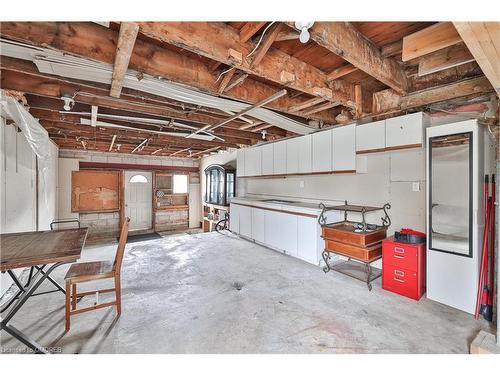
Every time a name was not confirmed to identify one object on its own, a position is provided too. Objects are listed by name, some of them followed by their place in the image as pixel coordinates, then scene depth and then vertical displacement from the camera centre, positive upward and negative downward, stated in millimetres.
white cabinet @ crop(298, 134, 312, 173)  4148 +630
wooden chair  2111 -861
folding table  1648 -525
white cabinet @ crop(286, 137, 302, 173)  4418 +651
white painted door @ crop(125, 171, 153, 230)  7855 -414
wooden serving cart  2943 -733
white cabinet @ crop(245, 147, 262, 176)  5434 +648
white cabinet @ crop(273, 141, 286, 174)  4727 +644
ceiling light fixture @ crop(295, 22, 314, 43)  1390 +1002
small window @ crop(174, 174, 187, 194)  8828 +123
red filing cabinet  2646 -980
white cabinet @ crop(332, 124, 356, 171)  3434 +614
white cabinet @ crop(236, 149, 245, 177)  6000 +665
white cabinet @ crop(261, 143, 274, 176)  5059 +635
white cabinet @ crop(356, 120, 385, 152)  3074 +720
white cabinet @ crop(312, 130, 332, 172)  3779 +624
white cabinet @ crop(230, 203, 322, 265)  3760 -843
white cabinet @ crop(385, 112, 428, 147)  2723 +728
